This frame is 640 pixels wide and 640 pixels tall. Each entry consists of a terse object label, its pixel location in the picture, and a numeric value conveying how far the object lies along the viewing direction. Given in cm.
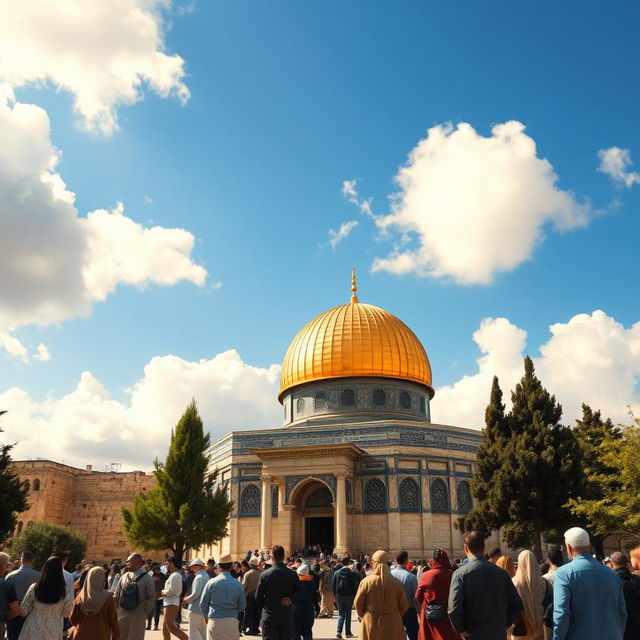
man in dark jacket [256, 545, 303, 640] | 913
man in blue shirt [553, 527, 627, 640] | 562
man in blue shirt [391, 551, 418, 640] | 995
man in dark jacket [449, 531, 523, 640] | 604
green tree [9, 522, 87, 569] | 3303
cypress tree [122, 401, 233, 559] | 2948
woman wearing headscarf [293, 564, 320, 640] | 1190
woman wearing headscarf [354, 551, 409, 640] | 812
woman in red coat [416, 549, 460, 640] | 699
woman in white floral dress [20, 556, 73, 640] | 718
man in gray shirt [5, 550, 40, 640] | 852
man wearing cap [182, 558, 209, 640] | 1004
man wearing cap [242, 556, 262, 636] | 1418
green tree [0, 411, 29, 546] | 2611
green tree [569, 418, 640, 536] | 2228
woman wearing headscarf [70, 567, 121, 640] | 738
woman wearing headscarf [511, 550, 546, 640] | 788
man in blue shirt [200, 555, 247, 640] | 849
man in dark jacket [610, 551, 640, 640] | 678
